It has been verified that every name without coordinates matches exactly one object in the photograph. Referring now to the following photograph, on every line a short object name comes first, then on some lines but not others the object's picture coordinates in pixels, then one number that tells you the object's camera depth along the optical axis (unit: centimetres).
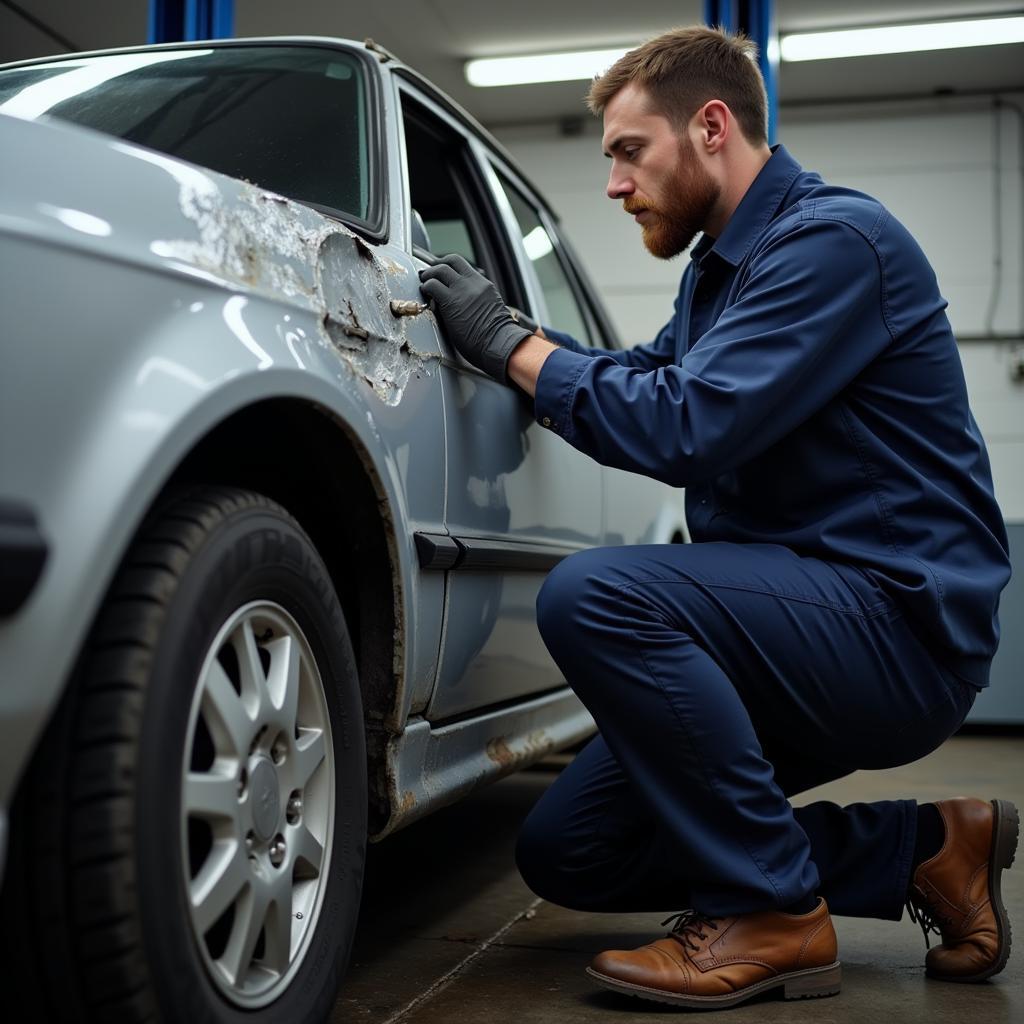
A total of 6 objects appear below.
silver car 104
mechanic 172
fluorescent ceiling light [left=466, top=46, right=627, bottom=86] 768
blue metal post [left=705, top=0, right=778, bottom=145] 482
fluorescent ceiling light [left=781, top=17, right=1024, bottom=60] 721
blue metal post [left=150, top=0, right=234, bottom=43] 457
